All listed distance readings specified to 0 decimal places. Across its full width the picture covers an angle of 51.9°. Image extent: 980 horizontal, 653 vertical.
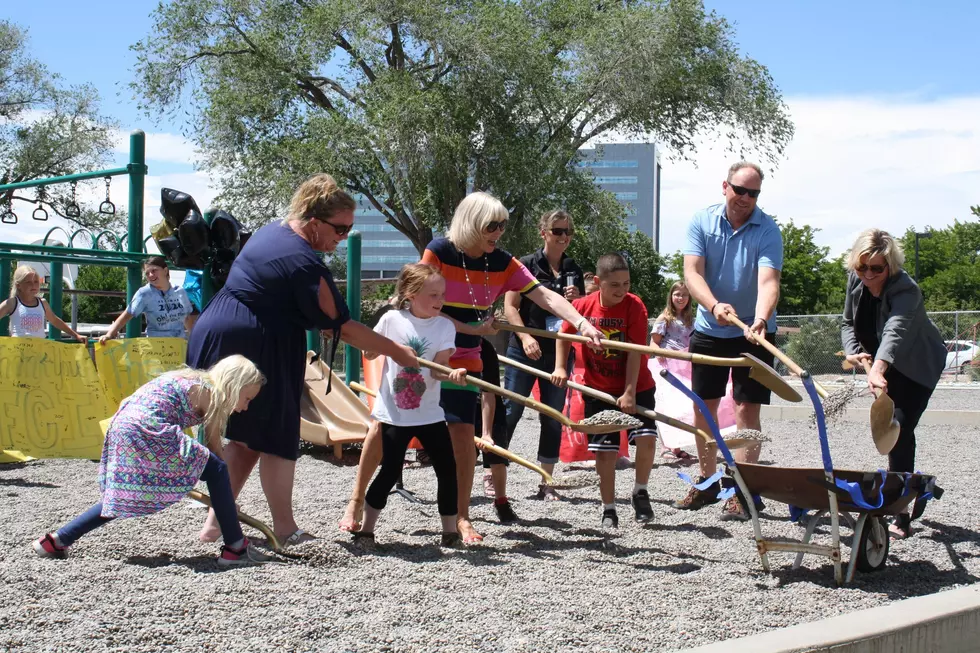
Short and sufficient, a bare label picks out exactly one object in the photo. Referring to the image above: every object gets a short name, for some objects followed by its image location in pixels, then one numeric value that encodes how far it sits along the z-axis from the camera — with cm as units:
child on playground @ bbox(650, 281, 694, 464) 955
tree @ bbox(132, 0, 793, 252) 2641
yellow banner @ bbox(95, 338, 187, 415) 813
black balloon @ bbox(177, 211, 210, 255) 619
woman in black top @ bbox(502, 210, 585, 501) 588
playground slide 813
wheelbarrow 400
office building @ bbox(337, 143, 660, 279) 19062
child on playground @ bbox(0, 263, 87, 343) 885
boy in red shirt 541
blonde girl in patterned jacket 417
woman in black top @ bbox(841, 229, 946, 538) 496
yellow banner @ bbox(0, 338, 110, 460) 771
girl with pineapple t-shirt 474
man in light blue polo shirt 548
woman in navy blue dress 429
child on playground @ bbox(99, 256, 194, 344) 828
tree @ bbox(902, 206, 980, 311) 4753
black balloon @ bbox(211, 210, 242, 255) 635
